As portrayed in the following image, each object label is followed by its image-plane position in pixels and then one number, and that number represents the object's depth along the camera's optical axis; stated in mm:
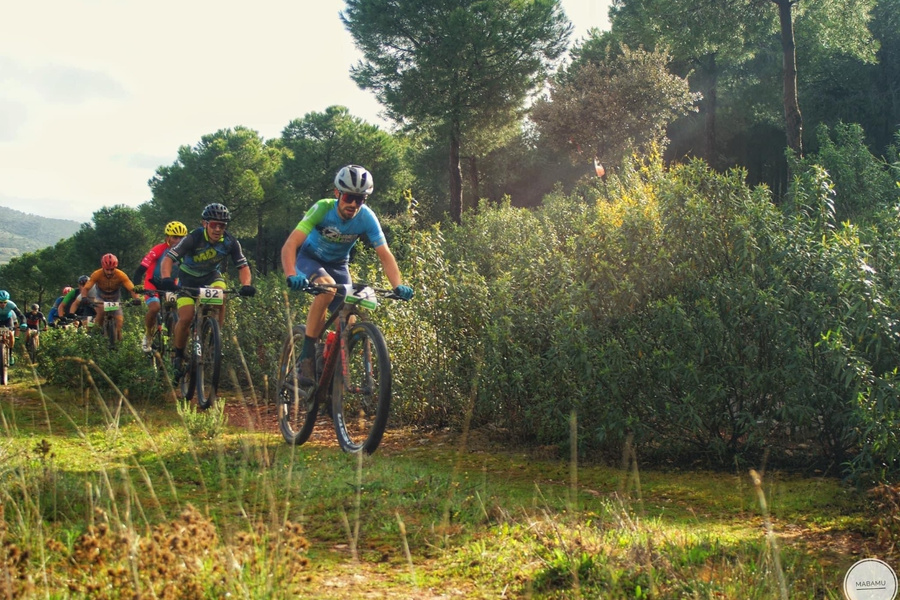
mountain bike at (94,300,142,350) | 13062
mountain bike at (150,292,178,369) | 11414
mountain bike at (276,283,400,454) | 6590
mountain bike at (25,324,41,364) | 18109
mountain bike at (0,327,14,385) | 14375
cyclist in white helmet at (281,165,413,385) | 6984
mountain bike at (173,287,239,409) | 9570
